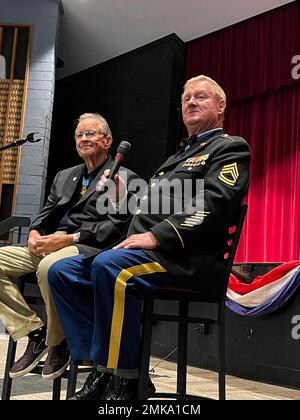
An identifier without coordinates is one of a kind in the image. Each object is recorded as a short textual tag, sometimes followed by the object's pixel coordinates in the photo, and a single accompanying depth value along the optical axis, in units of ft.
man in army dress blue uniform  4.45
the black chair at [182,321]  4.50
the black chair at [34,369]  5.31
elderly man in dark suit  5.65
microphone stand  8.66
